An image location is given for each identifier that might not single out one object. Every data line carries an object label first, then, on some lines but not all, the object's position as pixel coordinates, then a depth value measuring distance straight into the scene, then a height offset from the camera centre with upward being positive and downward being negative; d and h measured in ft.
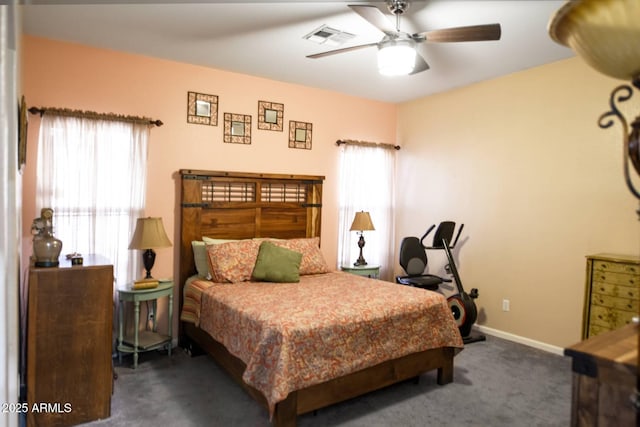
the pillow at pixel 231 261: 11.58 -1.83
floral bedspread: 7.61 -2.70
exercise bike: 13.00 -2.60
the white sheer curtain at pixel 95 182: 10.74 +0.35
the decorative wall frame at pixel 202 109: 12.99 +2.98
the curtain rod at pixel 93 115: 10.52 +2.24
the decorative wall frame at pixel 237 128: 13.74 +2.49
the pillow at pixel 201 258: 12.18 -1.86
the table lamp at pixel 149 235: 10.95 -1.07
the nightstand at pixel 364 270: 15.70 -2.63
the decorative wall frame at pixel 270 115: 14.42 +3.14
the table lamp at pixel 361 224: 15.66 -0.83
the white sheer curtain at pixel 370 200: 16.47 +0.18
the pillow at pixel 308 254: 13.07 -1.75
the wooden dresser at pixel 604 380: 3.20 -1.42
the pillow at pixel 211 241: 12.42 -1.35
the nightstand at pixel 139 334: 10.88 -3.89
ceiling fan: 7.62 +3.41
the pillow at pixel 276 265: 11.75 -1.91
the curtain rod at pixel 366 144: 16.28 +2.54
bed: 7.78 -2.44
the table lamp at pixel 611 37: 2.72 +1.26
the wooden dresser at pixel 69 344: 7.72 -3.01
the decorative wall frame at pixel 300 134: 15.20 +2.60
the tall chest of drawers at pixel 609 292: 9.71 -2.03
